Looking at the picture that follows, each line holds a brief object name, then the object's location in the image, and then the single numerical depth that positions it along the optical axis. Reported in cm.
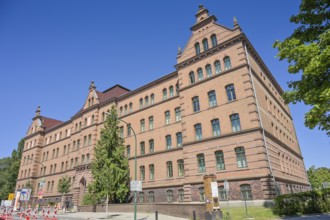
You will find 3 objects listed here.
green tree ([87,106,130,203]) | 2905
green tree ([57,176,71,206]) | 3781
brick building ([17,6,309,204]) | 2339
